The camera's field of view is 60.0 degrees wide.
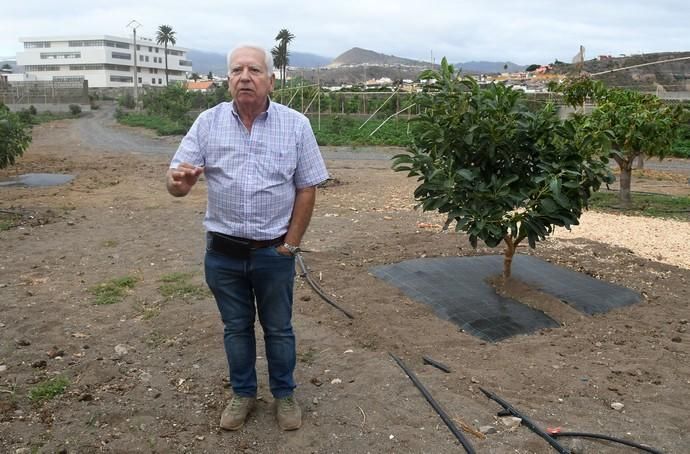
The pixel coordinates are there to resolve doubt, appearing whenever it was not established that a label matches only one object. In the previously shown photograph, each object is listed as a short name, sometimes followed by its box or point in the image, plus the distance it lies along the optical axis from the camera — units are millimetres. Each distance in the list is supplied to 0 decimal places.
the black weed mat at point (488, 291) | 4211
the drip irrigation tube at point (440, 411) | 2650
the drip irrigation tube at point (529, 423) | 2649
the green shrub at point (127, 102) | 40344
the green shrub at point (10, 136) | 9547
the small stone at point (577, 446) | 2666
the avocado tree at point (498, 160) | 4242
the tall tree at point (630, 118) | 8193
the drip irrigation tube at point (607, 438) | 2660
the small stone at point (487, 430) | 2795
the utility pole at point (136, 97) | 39244
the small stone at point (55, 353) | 3586
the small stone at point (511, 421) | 2857
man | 2496
